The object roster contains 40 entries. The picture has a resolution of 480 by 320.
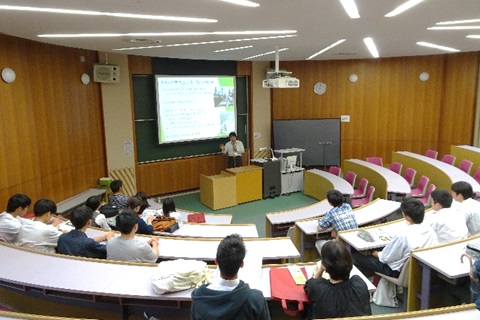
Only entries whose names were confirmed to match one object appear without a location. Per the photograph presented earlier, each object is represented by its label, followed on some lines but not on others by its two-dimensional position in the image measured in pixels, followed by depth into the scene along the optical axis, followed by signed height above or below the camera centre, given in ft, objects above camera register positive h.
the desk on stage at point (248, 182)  27.76 -5.82
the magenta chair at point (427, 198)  22.08 -5.79
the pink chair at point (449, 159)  28.38 -4.45
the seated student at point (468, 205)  14.35 -4.12
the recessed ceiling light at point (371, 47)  22.24 +3.76
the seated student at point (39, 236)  12.34 -4.18
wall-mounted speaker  26.03 +2.40
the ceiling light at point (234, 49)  23.39 +3.55
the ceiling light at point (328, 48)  22.16 +3.69
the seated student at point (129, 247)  10.81 -4.05
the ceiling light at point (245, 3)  11.61 +3.19
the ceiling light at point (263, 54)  25.30 +3.64
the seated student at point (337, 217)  14.89 -4.54
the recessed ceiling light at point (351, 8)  12.33 +3.31
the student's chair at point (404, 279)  12.17 -5.91
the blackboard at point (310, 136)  34.40 -3.00
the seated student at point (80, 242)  11.27 -4.05
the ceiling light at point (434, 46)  24.39 +3.81
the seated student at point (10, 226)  12.71 -3.97
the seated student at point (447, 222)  13.10 -4.29
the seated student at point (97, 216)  15.52 -4.61
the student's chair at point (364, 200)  22.93 -6.14
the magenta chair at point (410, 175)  25.71 -5.09
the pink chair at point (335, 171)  28.94 -5.24
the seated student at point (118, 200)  17.63 -4.41
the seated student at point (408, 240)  12.22 -4.51
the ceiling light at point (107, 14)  12.06 +3.20
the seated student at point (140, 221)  13.88 -4.39
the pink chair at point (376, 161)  30.27 -4.75
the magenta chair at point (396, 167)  27.78 -4.88
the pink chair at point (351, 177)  26.45 -5.31
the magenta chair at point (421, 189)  22.93 -5.52
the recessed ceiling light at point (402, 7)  12.46 +3.31
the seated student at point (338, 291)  7.86 -3.96
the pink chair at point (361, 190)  24.23 -5.77
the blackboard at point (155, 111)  29.19 -0.39
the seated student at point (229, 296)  6.86 -3.52
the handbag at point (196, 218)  17.94 -5.39
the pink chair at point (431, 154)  30.48 -4.33
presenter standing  31.37 -3.86
